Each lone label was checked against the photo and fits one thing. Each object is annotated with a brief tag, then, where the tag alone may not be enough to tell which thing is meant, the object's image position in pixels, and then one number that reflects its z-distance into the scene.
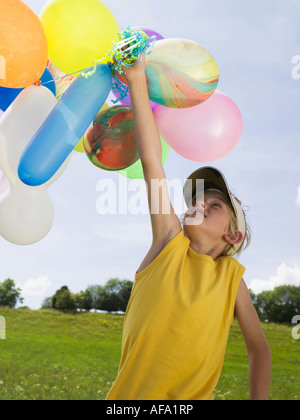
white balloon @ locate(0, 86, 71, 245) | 1.31
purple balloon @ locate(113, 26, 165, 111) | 1.42
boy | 1.08
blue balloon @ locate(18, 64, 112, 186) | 1.08
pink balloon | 1.47
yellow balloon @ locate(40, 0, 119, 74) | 1.31
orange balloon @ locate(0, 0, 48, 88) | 1.18
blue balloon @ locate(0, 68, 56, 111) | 1.42
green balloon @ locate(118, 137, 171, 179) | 1.70
